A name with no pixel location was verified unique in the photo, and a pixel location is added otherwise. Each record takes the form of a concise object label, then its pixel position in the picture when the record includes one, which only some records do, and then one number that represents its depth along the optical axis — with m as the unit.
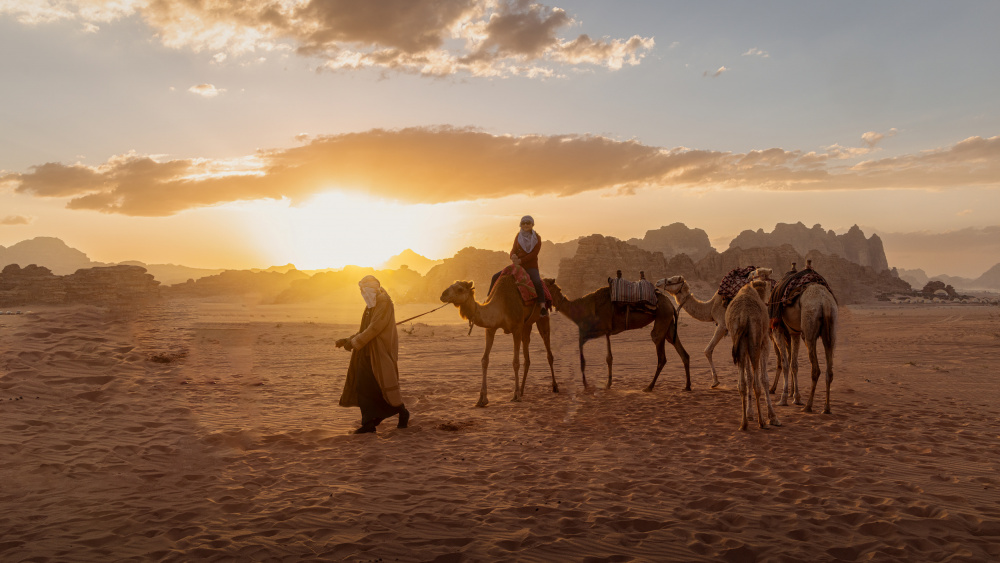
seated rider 11.38
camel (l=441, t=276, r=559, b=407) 10.12
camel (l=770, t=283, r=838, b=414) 9.08
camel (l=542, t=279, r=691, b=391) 11.92
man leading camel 8.24
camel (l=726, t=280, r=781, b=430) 8.15
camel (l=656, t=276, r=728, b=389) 11.33
